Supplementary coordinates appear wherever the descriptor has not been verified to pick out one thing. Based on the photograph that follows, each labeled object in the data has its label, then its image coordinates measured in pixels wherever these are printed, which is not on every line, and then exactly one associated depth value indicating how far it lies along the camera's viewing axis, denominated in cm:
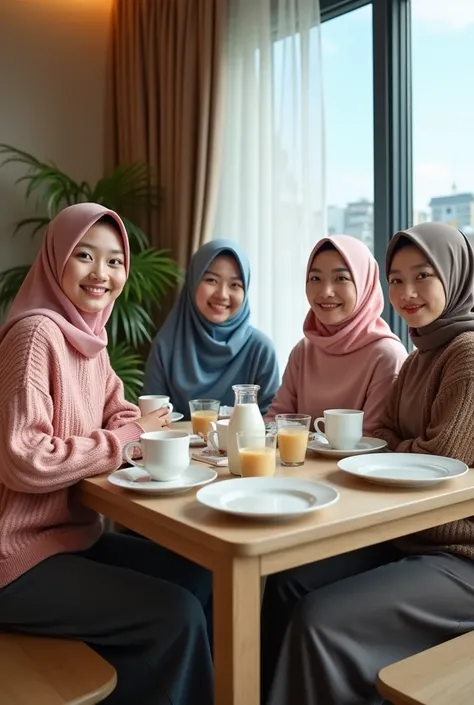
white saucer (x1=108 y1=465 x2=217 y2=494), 139
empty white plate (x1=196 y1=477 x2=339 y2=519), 123
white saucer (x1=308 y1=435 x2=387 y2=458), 169
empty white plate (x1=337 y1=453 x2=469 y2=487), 141
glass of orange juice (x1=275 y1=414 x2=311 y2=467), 161
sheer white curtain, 302
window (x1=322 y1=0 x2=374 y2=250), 301
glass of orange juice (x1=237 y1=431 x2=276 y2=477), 149
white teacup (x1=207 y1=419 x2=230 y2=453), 171
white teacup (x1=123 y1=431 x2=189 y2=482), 141
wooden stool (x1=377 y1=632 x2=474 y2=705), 120
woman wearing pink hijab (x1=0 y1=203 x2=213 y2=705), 147
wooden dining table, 115
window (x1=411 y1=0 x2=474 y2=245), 264
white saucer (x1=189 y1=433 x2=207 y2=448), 190
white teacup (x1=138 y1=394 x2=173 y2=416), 209
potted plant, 341
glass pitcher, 156
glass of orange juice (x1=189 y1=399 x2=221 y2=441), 192
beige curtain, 338
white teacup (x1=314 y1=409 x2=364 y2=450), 171
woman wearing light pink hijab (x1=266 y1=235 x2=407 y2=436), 210
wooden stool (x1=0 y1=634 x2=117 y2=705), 126
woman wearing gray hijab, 142
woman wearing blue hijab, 263
